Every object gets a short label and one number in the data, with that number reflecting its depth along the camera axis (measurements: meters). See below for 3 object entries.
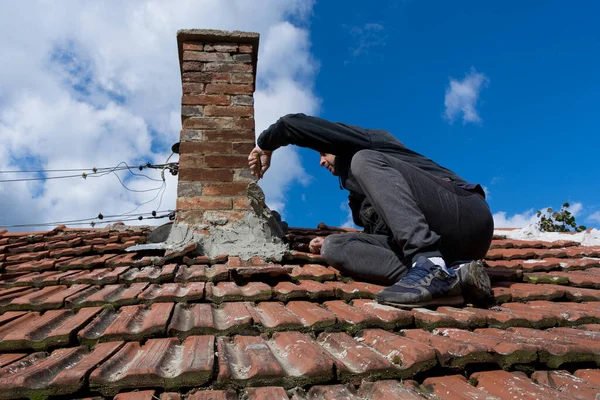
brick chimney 3.24
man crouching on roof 2.11
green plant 14.18
